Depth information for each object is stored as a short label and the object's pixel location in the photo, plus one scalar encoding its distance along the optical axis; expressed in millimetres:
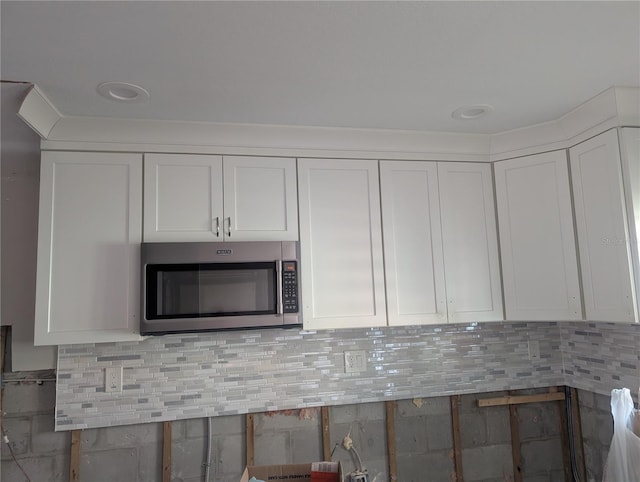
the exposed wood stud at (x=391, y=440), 2248
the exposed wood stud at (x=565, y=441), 2398
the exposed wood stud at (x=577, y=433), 2375
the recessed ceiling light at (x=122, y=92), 1638
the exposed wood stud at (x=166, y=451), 2068
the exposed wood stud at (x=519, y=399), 2393
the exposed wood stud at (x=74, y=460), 2016
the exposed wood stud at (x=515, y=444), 2369
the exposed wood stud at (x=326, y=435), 2205
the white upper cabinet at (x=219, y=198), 1957
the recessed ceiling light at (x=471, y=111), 1920
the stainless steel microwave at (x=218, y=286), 1852
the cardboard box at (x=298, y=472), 1836
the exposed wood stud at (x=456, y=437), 2318
